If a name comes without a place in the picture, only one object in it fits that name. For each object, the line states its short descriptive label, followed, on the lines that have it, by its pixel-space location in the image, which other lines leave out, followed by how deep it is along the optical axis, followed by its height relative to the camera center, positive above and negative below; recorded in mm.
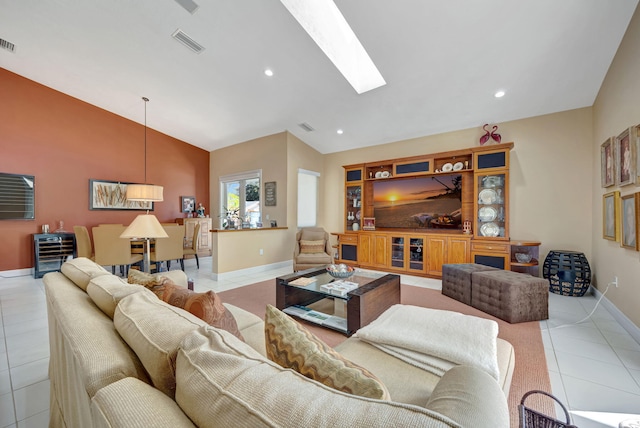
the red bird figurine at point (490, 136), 4367 +1348
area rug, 1674 -1122
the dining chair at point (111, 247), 4062 -512
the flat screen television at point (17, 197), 4539 +324
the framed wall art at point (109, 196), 5535 +402
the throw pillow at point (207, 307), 1114 -420
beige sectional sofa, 483 -404
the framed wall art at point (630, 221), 2396 -49
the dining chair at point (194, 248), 5207 -698
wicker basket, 1003 -819
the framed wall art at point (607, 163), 2996 +637
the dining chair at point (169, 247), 4477 -561
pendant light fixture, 3631 +316
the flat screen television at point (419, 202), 4770 +261
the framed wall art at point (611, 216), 2840 -4
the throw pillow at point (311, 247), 4836 -592
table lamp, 2357 -128
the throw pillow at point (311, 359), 667 -430
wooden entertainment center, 4172 -107
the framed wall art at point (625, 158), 2455 +582
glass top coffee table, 2330 -831
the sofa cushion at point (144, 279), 1516 -386
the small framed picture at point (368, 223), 5539 -165
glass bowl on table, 2943 -640
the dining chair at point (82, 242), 4246 -443
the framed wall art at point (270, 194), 5789 +472
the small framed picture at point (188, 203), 6895 +316
